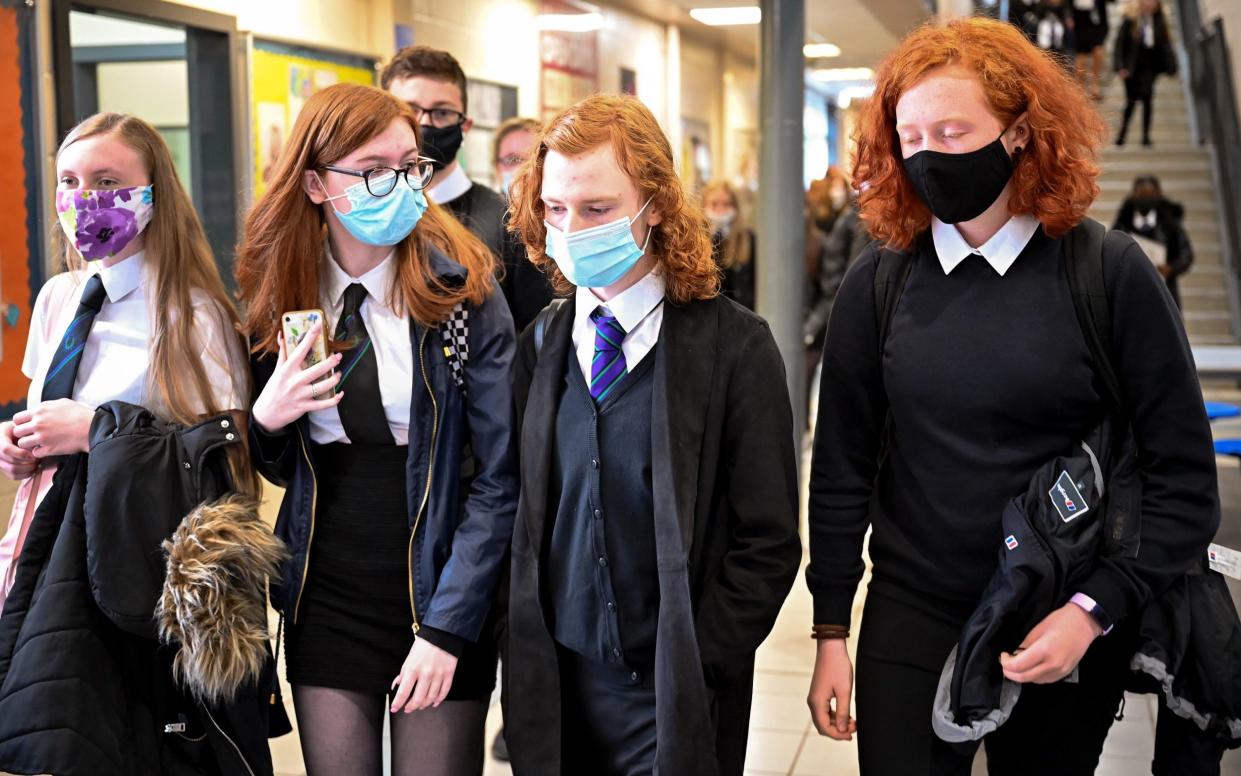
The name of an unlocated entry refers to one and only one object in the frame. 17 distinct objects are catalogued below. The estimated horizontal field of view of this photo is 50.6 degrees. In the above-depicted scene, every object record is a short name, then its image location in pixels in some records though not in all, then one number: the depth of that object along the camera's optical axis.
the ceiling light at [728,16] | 14.39
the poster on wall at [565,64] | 11.95
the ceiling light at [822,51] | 18.14
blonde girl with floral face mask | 2.40
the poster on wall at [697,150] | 16.85
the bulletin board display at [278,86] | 7.05
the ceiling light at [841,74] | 22.27
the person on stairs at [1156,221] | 10.21
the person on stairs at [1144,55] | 11.92
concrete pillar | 6.73
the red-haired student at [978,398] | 1.99
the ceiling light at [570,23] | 11.90
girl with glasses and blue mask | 2.33
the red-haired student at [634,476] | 2.10
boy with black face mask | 3.46
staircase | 11.02
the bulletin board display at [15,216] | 4.75
